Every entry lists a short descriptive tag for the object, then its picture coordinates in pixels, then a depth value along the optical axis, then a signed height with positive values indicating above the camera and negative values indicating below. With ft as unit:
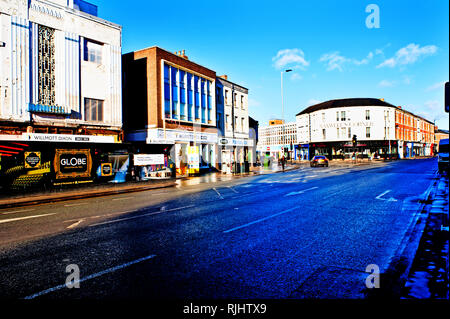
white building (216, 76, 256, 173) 123.34 +16.72
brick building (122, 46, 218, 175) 89.34 +17.52
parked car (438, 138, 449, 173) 79.48 -2.75
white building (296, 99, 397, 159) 206.28 +19.39
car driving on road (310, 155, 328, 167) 132.67 -3.41
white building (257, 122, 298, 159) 445.17 +33.94
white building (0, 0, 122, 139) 57.36 +20.14
